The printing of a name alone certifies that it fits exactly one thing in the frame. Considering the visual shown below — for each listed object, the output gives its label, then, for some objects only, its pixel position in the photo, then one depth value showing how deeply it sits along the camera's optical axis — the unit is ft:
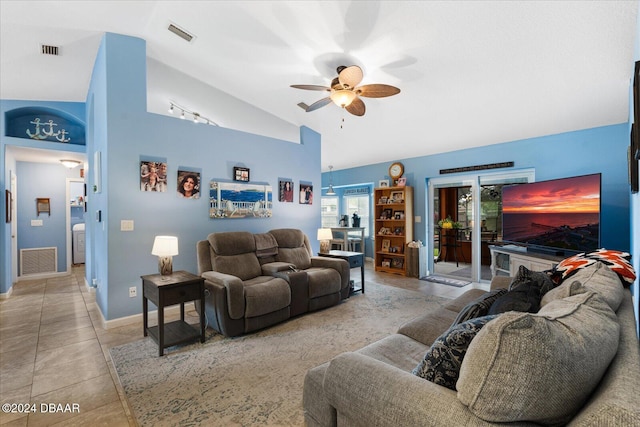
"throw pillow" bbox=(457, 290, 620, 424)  2.48
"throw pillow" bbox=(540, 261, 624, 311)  4.30
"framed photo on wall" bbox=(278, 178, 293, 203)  15.58
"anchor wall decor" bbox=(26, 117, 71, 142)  14.75
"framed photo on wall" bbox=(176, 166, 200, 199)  12.19
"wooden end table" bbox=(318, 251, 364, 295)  14.43
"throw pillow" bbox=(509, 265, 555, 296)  5.45
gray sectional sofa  2.47
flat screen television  10.85
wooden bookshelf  19.15
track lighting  15.92
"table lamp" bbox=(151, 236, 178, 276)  9.80
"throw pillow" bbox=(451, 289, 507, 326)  4.67
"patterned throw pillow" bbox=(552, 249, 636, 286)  6.23
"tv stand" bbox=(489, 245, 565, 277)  11.48
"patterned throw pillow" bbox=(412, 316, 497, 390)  3.45
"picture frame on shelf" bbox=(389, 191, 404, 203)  19.36
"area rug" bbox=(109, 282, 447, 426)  6.08
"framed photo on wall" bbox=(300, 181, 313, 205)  16.56
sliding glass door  16.67
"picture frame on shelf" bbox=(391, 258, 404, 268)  19.75
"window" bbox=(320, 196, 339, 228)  26.81
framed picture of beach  13.21
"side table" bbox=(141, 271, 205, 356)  8.55
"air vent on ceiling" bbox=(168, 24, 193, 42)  10.54
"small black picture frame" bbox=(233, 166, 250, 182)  13.84
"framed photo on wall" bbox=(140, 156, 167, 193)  11.21
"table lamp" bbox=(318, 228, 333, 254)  15.16
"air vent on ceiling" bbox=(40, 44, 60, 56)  10.73
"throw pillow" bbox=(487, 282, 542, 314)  4.27
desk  21.86
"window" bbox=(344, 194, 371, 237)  24.52
